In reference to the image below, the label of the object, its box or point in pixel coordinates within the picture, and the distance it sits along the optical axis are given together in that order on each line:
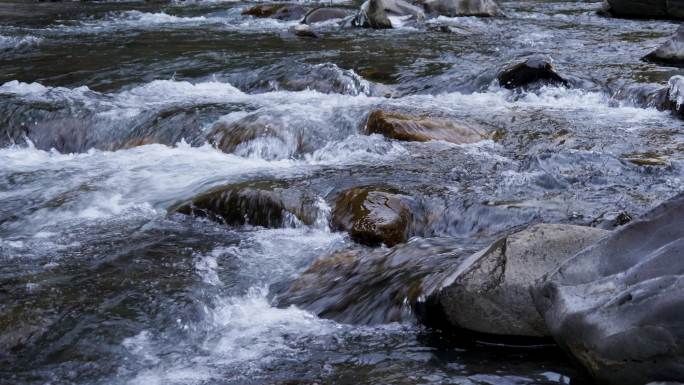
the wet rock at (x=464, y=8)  15.01
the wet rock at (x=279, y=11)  15.91
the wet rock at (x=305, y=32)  13.16
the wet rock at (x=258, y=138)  7.42
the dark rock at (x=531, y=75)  8.88
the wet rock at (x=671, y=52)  9.69
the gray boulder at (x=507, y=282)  3.55
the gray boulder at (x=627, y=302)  2.70
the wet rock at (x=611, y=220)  4.74
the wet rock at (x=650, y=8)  13.99
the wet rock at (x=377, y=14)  13.88
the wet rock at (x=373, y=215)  5.22
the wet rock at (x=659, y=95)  7.75
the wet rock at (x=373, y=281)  4.08
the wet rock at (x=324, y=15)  15.04
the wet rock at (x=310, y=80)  9.24
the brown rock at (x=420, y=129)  7.23
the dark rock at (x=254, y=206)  5.69
